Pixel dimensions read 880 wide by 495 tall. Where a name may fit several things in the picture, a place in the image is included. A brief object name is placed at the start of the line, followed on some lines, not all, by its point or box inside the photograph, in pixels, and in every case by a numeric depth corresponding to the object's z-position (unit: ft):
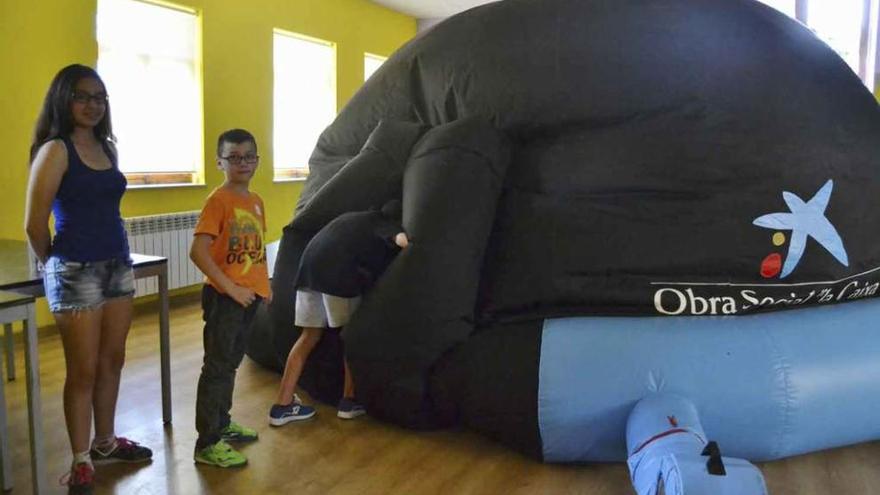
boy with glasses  8.52
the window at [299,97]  22.88
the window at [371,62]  27.73
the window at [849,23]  23.79
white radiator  16.83
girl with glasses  7.61
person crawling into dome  10.15
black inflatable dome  9.72
